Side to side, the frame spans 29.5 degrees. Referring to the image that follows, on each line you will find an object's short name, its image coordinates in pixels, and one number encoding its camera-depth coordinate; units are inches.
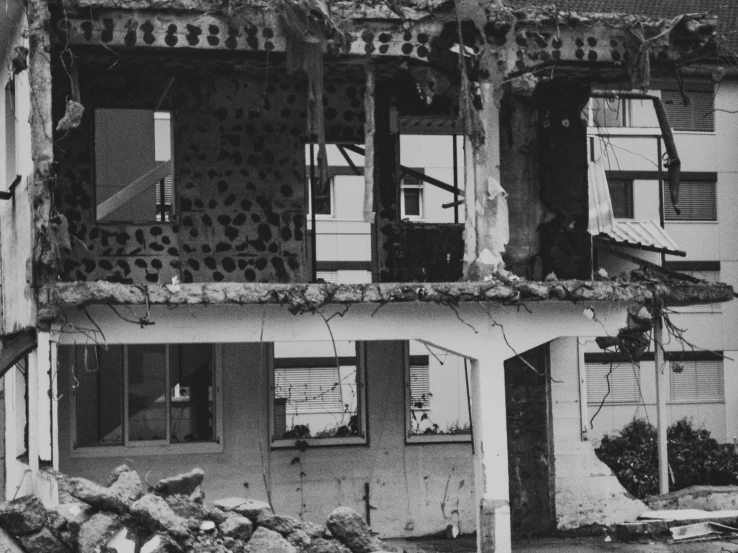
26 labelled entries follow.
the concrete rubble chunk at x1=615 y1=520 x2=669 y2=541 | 721.6
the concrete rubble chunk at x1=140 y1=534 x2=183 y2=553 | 517.0
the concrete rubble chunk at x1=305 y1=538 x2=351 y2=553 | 560.5
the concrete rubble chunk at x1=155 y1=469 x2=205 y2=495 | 565.6
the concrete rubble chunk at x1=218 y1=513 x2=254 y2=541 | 543.2
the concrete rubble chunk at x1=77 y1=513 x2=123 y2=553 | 521.0
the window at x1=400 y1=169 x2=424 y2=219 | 1295.5
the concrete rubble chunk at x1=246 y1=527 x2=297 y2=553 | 542.3
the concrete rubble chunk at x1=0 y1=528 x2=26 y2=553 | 530.9
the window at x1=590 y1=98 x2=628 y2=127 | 1221.1
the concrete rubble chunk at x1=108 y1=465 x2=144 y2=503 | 546.0
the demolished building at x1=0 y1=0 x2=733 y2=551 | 619.8
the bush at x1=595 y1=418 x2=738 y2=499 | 1119.0
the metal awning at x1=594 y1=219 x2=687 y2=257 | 792.9
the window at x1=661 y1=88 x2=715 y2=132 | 1422.2
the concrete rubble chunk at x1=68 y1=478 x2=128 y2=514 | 536.4
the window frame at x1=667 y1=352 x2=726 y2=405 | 1424.7
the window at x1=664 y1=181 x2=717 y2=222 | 1445.6
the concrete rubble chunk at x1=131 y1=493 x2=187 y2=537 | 525.7
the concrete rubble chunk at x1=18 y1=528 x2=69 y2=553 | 537.3
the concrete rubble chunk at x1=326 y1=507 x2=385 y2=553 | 573.3
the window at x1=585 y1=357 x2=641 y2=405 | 1416.1
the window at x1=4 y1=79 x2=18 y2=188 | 706.8
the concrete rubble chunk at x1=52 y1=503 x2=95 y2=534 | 533.3
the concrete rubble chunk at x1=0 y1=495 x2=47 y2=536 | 540.7
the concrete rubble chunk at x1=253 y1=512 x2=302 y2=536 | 561.0
